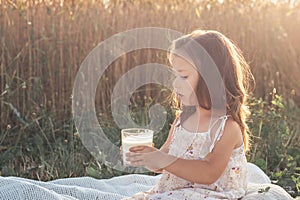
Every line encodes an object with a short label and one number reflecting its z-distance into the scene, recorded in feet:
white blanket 9.32
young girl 8.02
